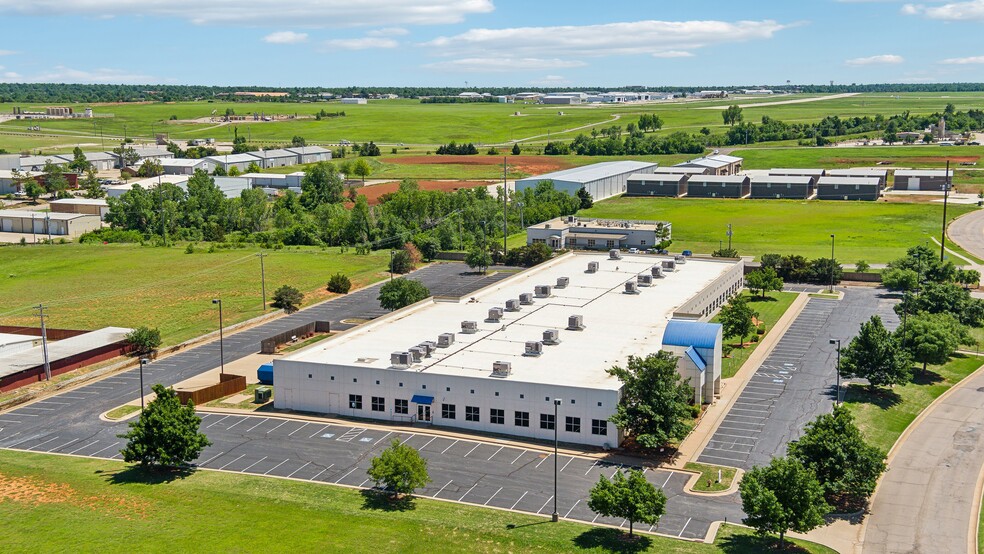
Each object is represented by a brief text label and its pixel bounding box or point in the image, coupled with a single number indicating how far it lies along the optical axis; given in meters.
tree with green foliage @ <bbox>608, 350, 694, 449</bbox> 64.56
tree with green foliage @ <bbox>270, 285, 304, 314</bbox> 111.62
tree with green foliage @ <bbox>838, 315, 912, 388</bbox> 78.62
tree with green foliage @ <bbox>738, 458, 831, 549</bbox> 50.75
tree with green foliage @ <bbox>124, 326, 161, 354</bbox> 92.38
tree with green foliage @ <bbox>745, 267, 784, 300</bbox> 116.62
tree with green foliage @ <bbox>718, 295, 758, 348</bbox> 92.94
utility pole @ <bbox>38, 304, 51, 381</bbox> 82.69
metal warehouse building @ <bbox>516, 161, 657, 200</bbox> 191.88
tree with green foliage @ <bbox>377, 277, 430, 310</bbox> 105.06
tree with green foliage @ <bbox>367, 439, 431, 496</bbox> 56.72
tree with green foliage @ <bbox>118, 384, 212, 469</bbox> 61.34
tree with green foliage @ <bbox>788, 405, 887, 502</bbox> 56.72
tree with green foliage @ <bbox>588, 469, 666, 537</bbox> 51.59
